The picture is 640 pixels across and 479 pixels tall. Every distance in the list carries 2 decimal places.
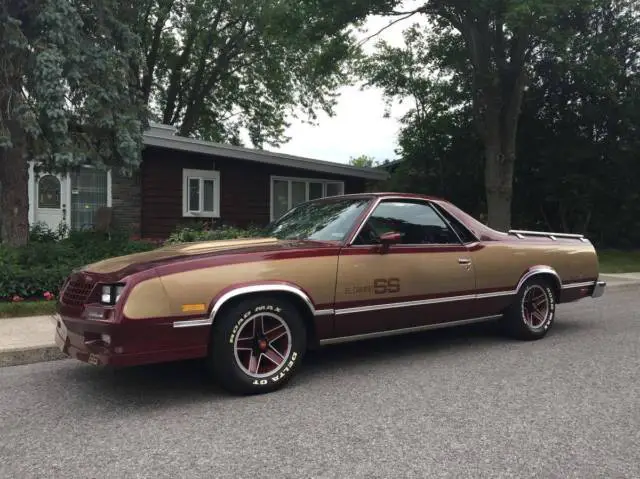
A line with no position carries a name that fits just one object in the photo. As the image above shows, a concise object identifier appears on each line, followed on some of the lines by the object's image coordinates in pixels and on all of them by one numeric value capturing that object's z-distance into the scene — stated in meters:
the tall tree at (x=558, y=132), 17.55
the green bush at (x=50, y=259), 7.75
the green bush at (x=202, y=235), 11.19
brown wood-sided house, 13.69
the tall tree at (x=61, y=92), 8.16
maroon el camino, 4.13
